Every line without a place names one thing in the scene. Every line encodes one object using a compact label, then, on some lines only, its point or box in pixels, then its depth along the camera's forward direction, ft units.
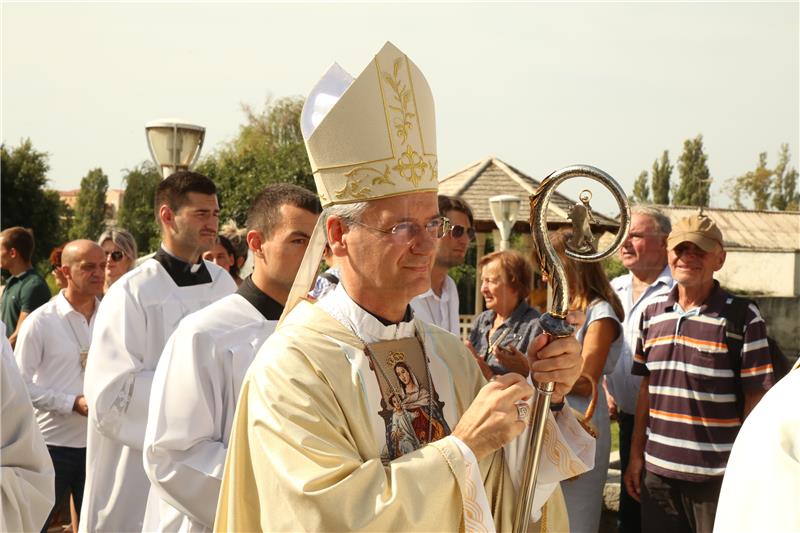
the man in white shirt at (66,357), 18.94
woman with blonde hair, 25.08
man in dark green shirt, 24.39
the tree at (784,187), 165.89
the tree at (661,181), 199.21
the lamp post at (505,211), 39.75
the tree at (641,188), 219.82
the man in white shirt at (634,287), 17.46
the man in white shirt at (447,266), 18.58
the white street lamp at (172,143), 25.20
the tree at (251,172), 97.91
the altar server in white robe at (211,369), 11.15
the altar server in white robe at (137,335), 14.84
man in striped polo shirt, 14.62
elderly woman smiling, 16.19
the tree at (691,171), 182.29
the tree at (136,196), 165.68
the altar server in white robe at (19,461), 9.89
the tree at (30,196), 124.06
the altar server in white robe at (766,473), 6.22
